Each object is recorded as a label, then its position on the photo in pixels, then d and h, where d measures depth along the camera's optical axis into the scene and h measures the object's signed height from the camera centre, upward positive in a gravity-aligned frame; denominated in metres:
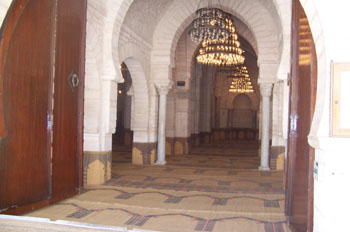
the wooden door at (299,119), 3.11 +0.02
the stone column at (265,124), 9.09 -0.08
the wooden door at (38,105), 4.03 +0.17
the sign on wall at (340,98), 2.21 +0.15
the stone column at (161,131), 9.78 -0.32
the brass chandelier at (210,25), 8.31 +2.27
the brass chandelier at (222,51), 10.62 +2.12
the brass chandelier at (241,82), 18.44 +2.16
